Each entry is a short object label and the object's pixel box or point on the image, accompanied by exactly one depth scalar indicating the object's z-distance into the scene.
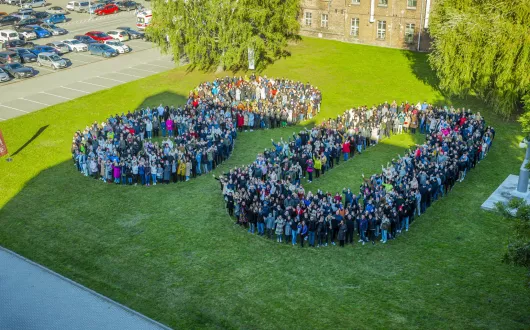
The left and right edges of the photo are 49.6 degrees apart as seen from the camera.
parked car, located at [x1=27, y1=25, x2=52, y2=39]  58.06
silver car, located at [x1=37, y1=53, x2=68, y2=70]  47.25
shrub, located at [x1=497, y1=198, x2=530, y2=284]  14.09
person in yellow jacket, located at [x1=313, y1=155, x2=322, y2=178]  26.61
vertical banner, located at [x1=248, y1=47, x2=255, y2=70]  42.34
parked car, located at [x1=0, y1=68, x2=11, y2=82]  43.75
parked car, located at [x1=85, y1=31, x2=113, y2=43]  54.28
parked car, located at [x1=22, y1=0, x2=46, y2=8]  71.06
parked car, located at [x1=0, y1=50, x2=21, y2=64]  48.62
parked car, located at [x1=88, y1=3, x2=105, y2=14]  67.44
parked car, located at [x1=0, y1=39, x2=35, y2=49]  54.12
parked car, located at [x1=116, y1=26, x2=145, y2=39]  56.00
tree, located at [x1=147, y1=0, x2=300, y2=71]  41.16
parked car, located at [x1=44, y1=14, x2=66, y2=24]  63.72
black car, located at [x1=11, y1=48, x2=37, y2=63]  49.00
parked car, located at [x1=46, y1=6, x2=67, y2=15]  65.94
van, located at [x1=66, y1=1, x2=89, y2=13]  69.12
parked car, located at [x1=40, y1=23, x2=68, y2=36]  58.94
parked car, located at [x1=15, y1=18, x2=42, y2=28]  60.97
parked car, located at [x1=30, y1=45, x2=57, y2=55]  49.94
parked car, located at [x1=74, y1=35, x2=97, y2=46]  53.88
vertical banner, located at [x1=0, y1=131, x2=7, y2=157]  30.05
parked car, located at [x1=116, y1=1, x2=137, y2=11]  69.31
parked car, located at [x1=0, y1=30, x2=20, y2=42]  55.16
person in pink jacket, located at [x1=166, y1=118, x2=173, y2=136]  31.69
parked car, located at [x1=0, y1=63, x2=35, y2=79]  44.88
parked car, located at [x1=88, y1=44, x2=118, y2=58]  50.19
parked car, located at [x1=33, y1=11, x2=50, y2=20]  64.38
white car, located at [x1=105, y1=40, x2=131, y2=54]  51.12
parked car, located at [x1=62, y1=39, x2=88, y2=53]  52.41
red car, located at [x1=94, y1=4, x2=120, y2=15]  67.12
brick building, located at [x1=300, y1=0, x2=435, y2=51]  48.47
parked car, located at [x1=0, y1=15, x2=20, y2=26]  61.92
